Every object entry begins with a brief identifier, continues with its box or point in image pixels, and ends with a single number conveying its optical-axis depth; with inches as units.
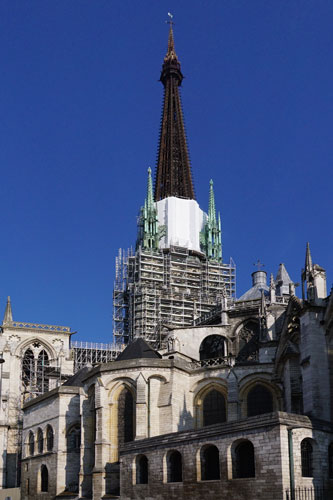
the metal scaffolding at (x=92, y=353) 2519.3
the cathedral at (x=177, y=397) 1036.5
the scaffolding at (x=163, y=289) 2632.9
